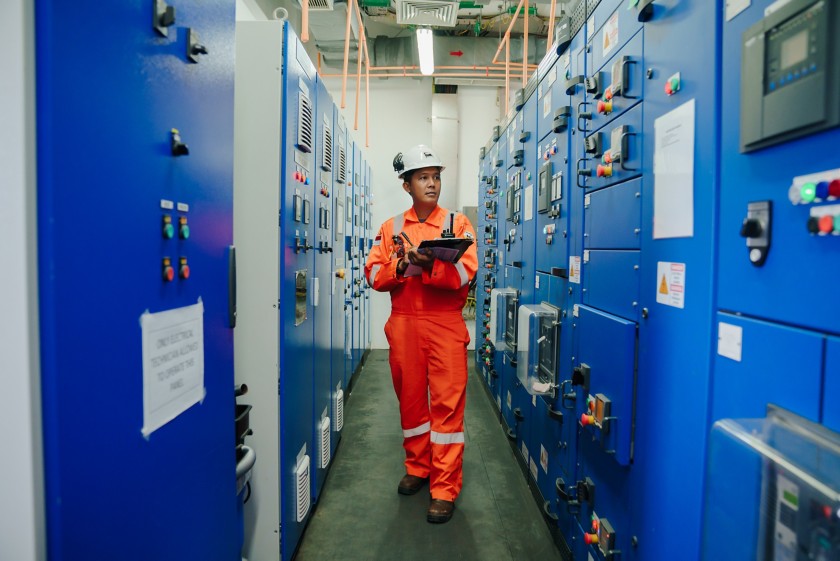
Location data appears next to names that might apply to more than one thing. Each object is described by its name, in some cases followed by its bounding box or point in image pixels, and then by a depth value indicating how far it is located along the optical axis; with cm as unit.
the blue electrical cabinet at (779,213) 85
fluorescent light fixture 452
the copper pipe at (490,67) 604
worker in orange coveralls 266
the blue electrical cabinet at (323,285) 267
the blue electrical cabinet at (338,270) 335
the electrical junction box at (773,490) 75
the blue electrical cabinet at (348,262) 415
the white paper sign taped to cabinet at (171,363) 101
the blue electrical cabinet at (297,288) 203
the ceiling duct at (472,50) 604
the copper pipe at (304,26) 244
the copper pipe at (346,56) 414
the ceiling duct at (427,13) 426
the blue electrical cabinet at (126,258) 74
